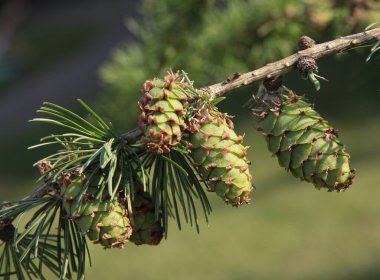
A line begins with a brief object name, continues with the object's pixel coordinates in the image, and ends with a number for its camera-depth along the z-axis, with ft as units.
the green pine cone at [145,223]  1.51
